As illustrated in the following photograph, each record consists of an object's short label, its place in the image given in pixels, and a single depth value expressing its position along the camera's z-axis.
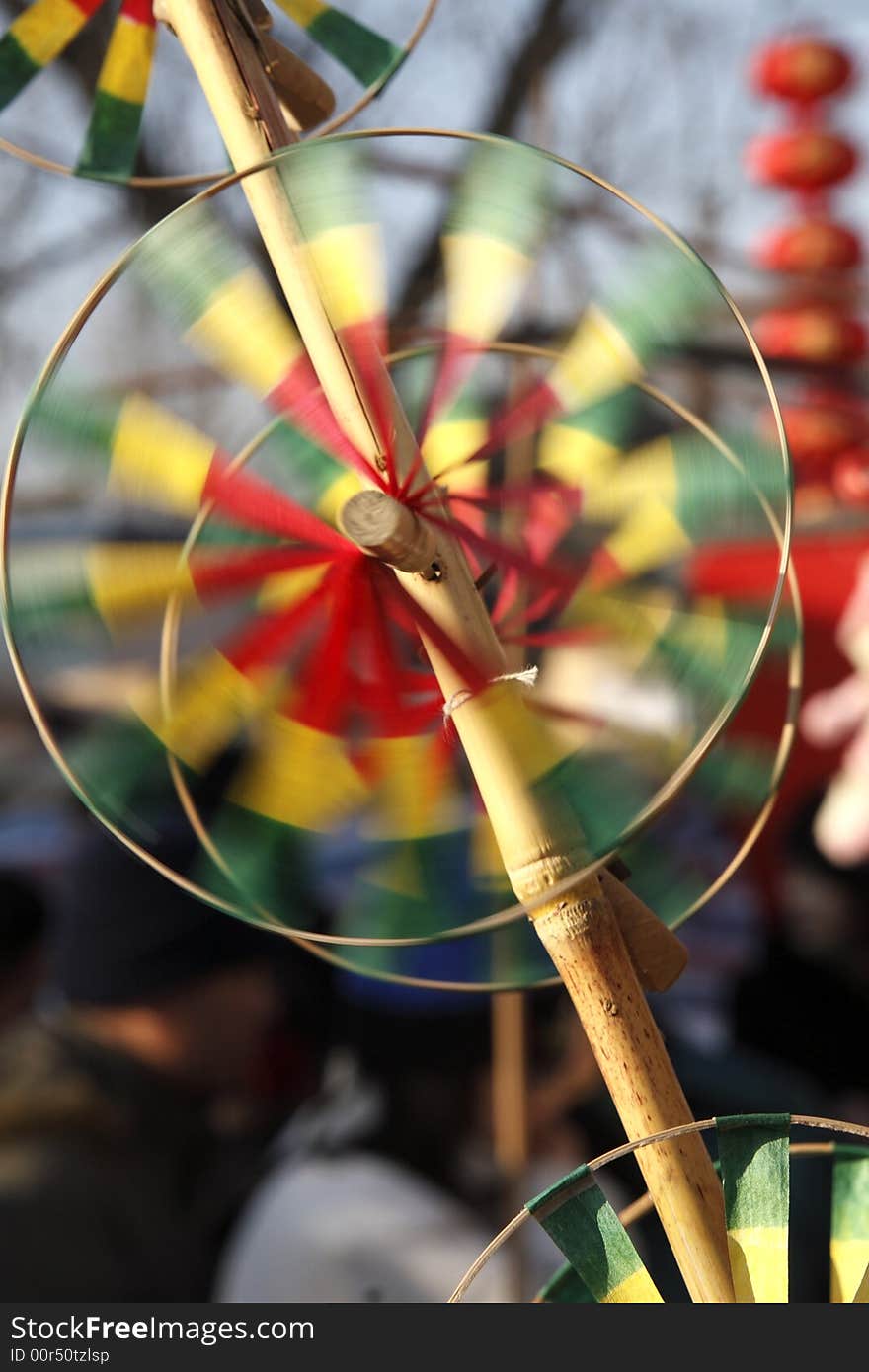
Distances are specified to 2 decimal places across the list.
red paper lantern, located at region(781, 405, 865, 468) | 2.43
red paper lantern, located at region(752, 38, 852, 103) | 2.65
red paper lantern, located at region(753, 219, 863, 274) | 2.63
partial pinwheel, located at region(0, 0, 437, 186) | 0.62
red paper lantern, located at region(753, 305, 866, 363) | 2.49
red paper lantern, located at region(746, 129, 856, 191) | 2.65
